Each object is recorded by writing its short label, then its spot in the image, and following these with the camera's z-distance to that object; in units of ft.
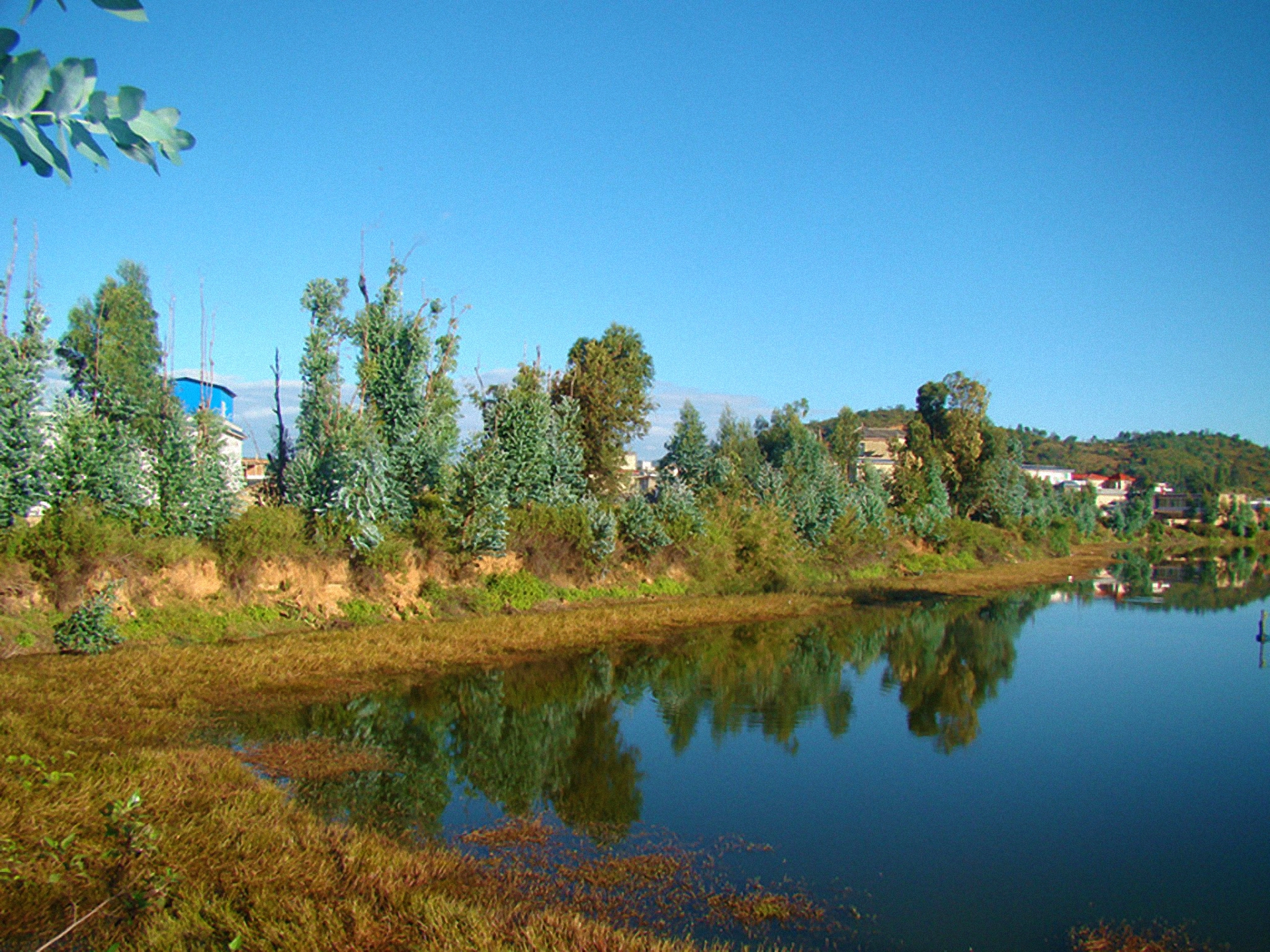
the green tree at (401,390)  85.05
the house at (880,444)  281.13
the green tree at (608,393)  115.65
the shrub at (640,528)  101.14
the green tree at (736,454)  130.11
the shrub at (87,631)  51.88
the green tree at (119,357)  70.69
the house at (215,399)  127.03
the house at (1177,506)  349.20
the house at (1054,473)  384.62
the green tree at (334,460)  76.07
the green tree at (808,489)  131.85
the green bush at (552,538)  90.38
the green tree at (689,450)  143.74
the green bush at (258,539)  68.49
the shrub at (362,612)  72.54
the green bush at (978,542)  172.55
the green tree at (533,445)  94.32
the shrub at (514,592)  83.71
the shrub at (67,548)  57.93
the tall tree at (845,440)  207.72
